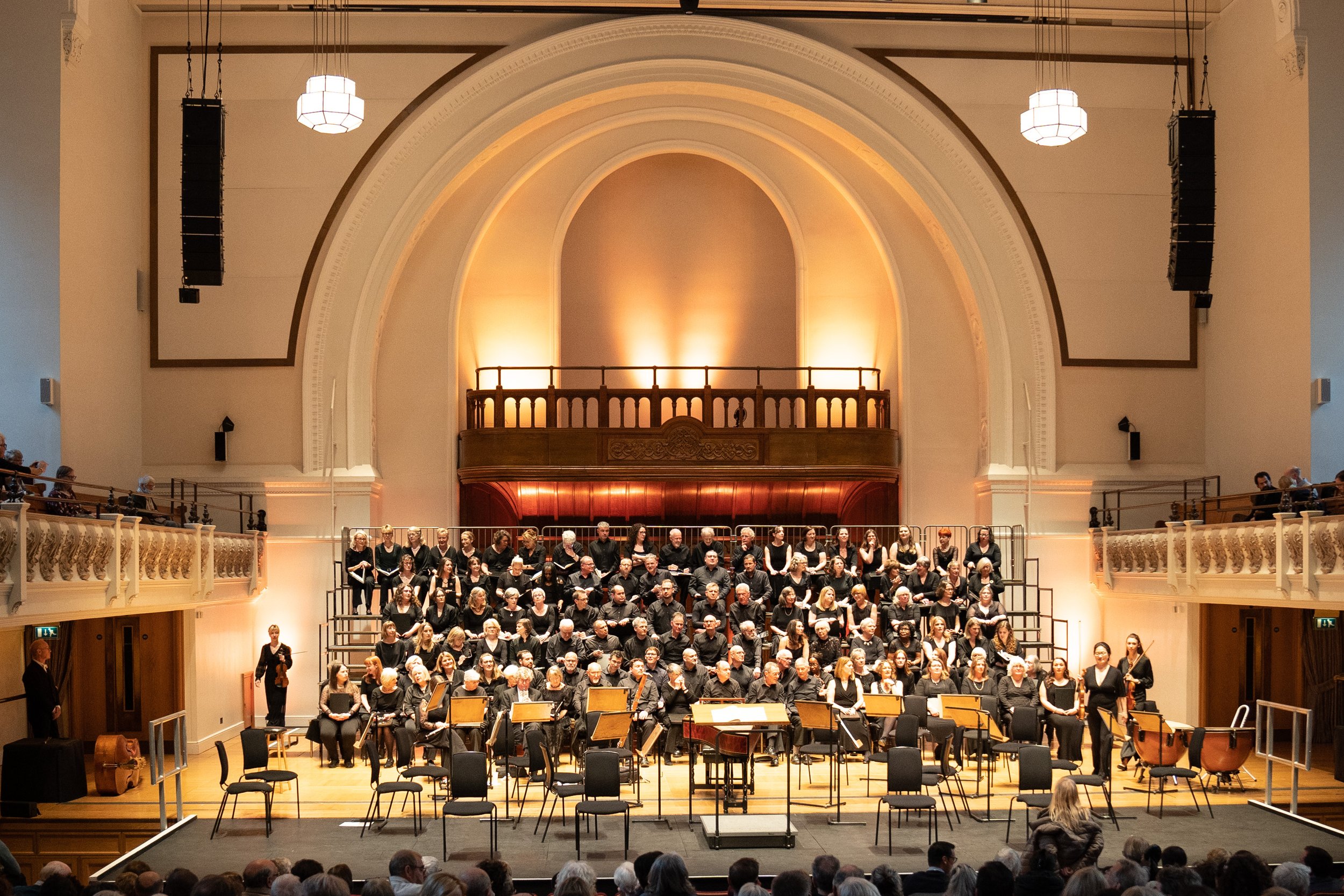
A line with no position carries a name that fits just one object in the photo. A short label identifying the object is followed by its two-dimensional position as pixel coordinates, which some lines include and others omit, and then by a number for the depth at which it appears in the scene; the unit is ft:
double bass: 39.73
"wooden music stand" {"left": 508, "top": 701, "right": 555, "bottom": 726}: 35.37
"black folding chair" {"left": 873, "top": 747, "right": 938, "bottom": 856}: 31.89
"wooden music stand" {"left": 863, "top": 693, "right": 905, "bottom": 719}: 37.29
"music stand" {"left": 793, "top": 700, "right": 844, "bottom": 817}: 34.99
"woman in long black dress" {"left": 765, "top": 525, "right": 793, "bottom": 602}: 49.39
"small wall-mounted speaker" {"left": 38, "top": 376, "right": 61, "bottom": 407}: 46.14
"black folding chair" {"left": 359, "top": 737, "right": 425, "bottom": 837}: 32.99
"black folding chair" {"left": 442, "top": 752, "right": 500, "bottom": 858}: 31.60
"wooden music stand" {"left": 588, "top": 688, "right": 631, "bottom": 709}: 37.65
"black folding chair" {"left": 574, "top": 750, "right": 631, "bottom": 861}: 31.22
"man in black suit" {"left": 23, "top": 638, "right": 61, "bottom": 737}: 39.58
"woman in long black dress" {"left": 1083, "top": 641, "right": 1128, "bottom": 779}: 40.06
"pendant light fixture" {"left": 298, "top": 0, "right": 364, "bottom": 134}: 41.19
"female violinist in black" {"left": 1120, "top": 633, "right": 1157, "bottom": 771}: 41.24
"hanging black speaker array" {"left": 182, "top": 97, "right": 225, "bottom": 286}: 41.50
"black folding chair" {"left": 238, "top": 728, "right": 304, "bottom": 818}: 34.76
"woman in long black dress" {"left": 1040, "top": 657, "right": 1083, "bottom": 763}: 40.14
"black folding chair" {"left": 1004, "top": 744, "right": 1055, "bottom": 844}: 32.48
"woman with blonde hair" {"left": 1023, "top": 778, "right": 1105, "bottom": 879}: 20.93
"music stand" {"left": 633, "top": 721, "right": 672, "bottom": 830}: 33.99
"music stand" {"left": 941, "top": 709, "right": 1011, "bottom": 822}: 36.85
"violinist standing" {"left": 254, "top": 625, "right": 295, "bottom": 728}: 47.62
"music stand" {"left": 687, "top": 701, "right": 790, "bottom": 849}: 32.50
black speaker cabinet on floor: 38.34
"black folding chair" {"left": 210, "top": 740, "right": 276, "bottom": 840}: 33.32
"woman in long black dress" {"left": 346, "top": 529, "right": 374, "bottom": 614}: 49.42
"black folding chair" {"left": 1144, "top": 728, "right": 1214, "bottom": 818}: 34.17
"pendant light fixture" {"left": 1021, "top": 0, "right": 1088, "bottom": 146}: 42.01
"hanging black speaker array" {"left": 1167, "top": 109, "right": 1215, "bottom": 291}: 40.42
